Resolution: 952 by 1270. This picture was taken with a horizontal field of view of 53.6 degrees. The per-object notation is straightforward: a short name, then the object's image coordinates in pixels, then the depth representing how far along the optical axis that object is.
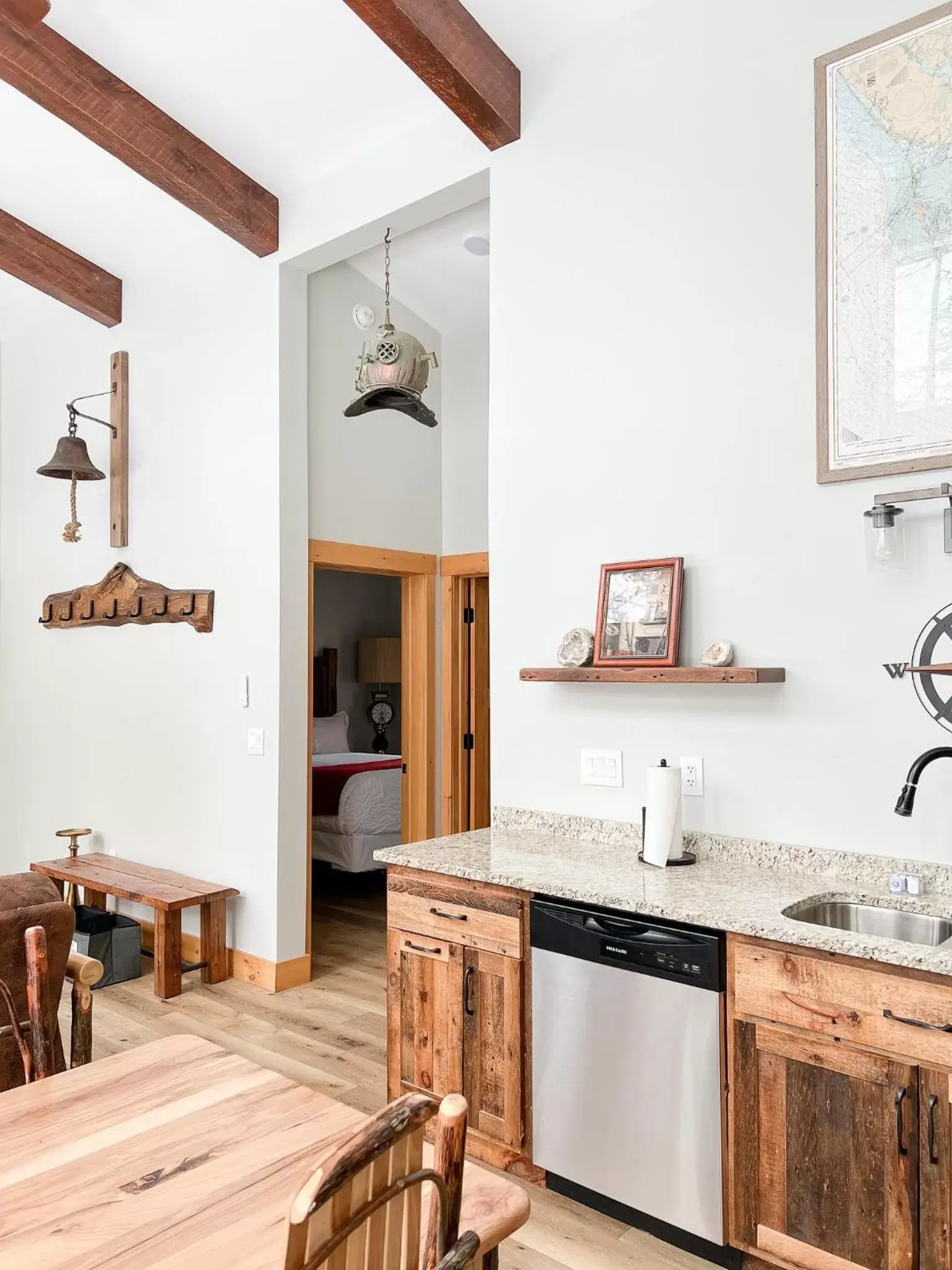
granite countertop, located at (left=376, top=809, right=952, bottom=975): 2.12
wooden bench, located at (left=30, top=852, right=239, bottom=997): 4.30
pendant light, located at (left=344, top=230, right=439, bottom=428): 3.63
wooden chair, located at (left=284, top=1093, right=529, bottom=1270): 0.81
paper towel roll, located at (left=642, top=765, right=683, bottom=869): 2.70
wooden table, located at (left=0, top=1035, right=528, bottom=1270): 1.12
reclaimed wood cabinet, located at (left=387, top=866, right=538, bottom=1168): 2.62
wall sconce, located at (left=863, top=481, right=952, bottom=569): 2.42
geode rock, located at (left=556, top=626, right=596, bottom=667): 3.08
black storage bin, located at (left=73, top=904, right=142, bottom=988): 4.54
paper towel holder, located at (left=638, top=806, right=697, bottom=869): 2.76
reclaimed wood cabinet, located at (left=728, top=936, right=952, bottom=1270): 1.90
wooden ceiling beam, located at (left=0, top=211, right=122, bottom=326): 4.92
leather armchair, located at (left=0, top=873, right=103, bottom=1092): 2.08
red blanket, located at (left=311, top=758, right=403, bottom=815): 6.21
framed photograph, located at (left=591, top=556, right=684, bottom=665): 2.90
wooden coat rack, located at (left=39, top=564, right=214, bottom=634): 4.77
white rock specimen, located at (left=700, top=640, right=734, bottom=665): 2.76
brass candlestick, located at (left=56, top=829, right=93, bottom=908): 5.00
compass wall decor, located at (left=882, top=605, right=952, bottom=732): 2.42
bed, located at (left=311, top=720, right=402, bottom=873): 6.07
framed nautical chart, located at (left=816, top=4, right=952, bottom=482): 2.46
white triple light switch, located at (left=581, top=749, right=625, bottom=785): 3.08
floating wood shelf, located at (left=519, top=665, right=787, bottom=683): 2.63
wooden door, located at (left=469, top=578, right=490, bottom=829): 5.49
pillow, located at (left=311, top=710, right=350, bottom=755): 8.07
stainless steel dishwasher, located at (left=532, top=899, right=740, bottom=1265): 2.23
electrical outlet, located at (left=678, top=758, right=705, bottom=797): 2.88
